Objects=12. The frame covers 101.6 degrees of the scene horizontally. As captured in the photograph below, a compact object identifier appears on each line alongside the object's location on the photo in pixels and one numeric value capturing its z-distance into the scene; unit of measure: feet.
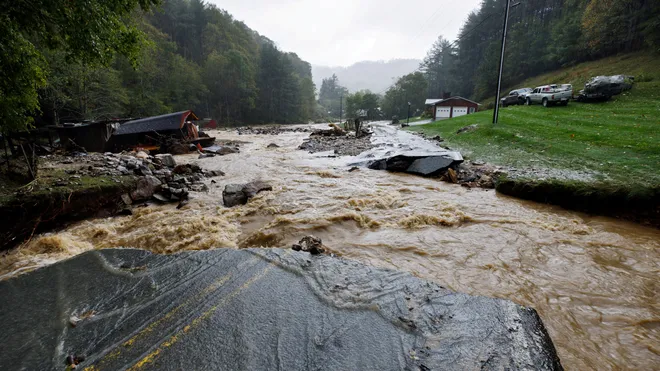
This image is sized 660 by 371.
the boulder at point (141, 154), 45.81
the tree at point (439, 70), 246.06
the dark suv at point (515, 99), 94.69
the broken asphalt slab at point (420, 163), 32.99
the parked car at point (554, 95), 72.38
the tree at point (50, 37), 16.72
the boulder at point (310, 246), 14.08
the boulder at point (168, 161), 40.31
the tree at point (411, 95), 229.86
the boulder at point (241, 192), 24.81
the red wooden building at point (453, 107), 135.44
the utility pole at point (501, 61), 51.26
